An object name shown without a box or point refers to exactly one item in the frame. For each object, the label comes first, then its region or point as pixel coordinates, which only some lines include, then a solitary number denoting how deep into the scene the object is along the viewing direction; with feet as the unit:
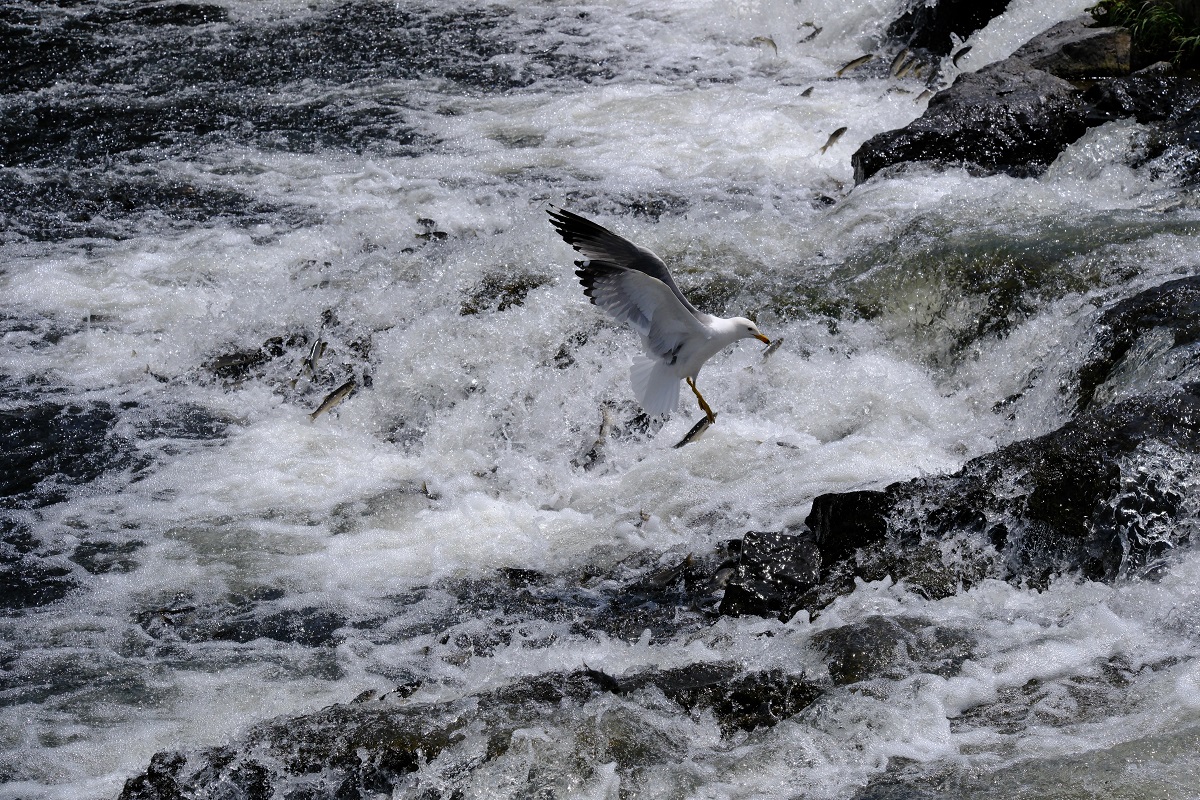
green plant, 53.62
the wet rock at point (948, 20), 65.98
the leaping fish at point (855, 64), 64.28
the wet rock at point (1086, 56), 55.57
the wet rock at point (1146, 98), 48.93
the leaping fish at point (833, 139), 53.47
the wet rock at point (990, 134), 48.19
